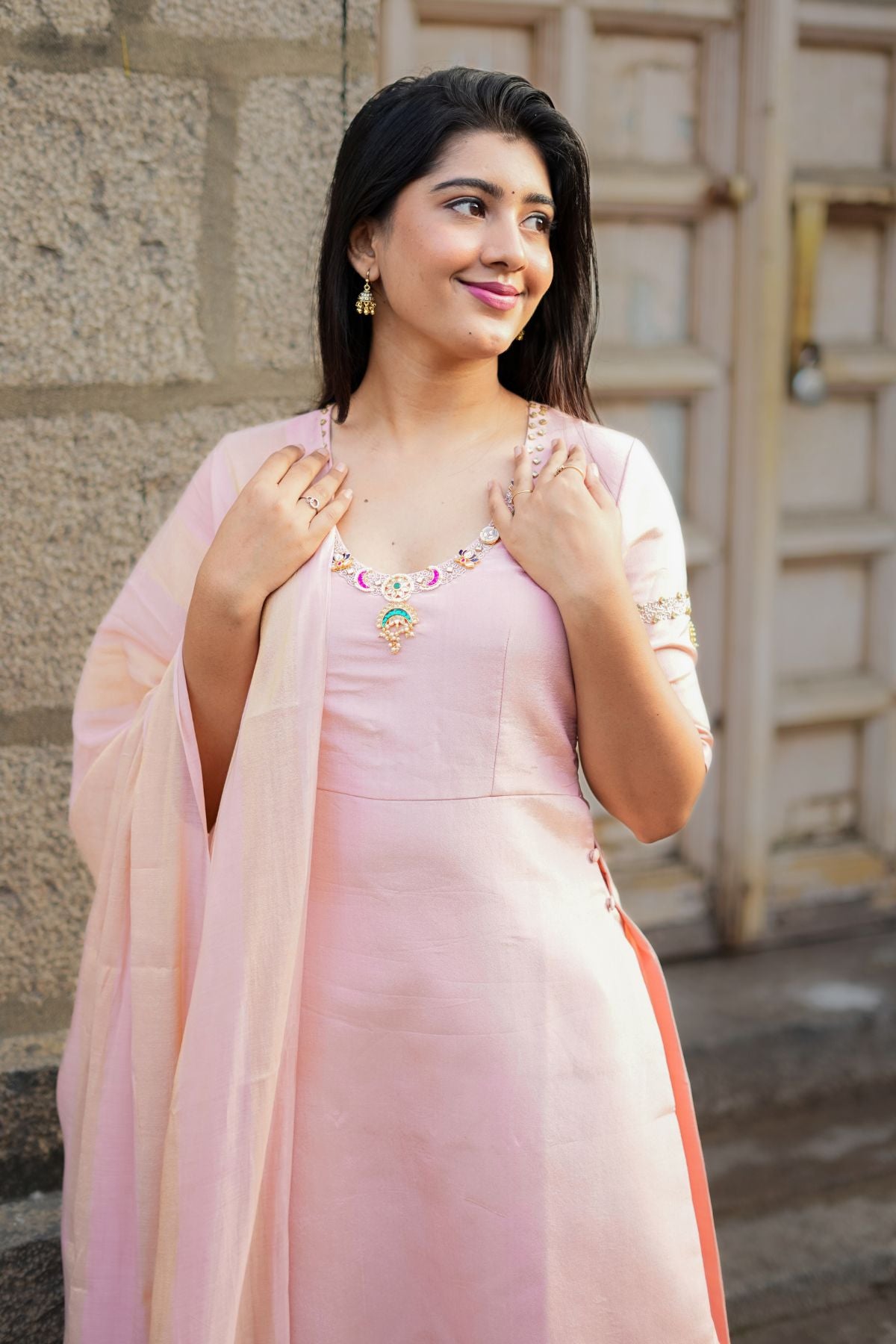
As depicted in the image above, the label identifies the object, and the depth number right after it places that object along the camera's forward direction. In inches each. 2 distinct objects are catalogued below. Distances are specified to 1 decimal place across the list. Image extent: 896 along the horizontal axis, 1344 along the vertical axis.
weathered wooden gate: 145.6
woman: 103.7
